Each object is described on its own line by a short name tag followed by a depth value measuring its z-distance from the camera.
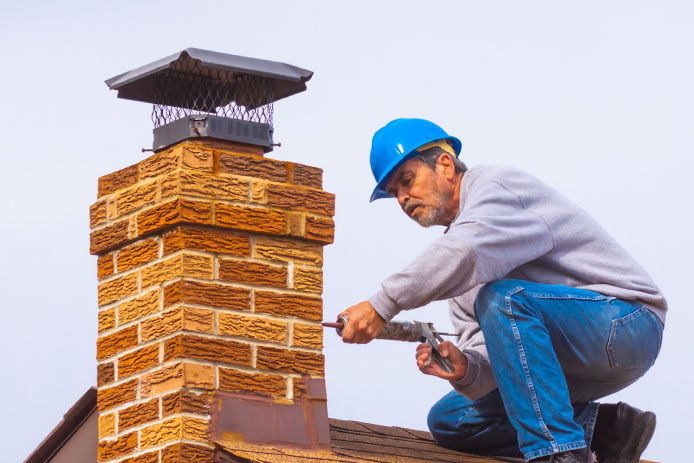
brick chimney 9.31
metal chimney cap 10.04
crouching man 9.21
